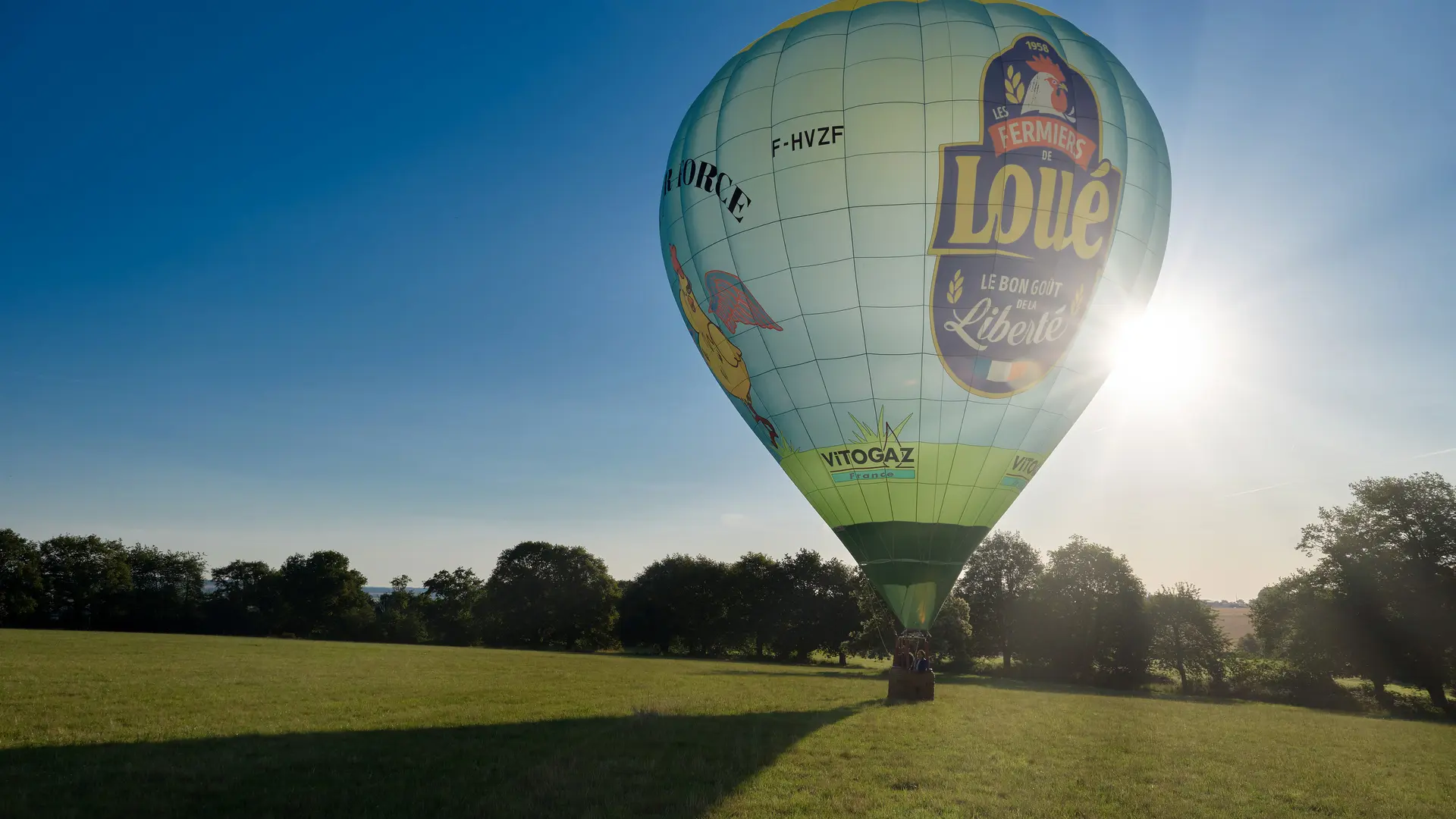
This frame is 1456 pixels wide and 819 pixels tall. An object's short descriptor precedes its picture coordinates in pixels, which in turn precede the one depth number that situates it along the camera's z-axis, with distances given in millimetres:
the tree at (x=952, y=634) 49000
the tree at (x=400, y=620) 78062
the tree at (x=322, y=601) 76625
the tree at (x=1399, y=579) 31031
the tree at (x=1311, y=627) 34000
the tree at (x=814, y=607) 61375
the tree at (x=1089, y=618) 45656
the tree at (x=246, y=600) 74375
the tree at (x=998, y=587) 52500
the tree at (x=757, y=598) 64625
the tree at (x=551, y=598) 73250
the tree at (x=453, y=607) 79125
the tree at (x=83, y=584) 67875
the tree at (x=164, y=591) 70625
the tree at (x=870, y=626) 55969
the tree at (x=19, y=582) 63844
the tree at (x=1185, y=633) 43406
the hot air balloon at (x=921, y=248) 15523
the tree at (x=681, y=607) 68250
